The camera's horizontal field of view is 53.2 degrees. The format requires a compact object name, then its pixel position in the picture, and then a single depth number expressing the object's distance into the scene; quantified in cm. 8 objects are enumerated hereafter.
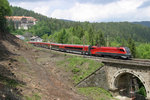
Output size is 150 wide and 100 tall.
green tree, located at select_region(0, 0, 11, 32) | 4675
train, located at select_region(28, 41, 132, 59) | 3147
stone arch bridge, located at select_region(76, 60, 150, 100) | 2704
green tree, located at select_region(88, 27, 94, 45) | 8466
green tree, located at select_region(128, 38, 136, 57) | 6869
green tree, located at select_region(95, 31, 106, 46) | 8175
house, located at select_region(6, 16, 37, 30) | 19178
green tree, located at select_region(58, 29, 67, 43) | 7994
